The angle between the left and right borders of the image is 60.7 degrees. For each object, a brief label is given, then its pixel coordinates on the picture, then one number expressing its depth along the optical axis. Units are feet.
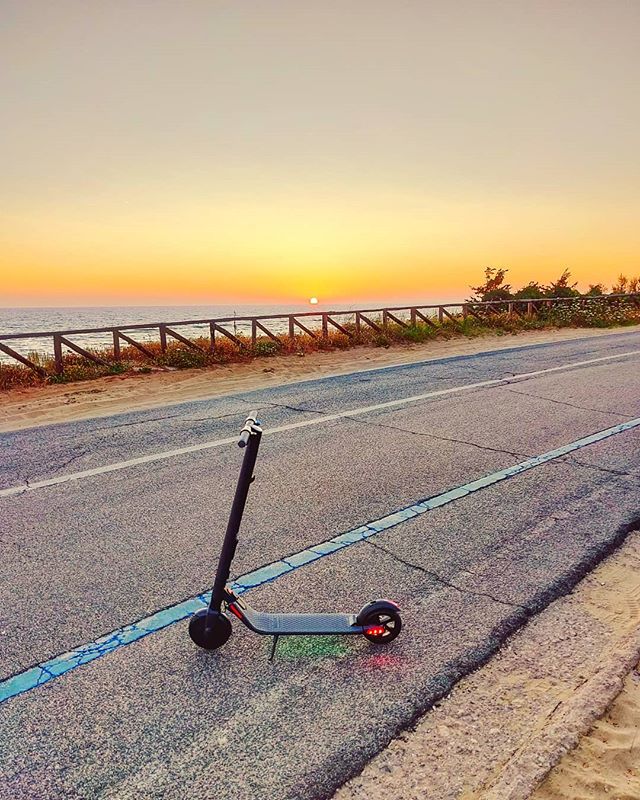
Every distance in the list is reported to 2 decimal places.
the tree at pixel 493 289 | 104.73
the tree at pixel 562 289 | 102.89
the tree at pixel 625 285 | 108.41
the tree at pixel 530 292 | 100.77
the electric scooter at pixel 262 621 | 8.77
